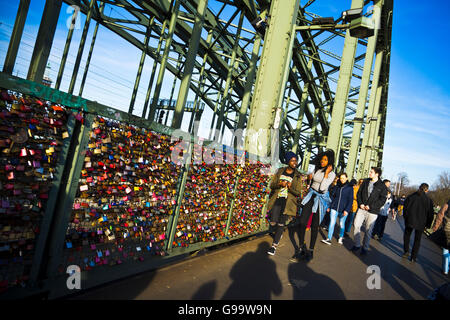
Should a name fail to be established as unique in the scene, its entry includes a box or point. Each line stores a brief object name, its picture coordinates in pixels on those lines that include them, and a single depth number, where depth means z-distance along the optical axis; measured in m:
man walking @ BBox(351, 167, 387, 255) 5.60
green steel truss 6.91
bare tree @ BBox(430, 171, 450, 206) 31.08
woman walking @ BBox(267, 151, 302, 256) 4.52
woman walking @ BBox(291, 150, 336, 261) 4.55
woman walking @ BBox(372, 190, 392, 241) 8.26
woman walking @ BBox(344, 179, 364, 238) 7.18
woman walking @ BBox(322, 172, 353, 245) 6.41
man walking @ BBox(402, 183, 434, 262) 5.92
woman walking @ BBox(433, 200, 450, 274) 5.18
